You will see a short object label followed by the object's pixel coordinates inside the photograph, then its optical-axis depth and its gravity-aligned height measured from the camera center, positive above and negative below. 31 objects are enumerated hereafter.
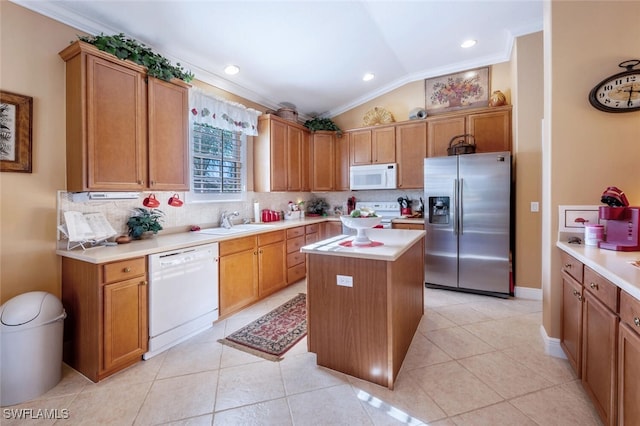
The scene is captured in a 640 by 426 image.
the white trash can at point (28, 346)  1.75 -0.85
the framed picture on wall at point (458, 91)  4.13 +1.79
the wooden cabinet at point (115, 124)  2.12 +0.72
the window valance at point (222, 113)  3.16 +1.20
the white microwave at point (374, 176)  4.48 +0.55
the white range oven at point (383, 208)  4.57 +0.03
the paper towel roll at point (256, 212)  4.14 -0.02
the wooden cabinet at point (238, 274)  2.90 -0.68
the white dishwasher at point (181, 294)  2.26 -0.72
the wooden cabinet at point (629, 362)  1.16 -0.66
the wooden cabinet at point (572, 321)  1.82 -0.77
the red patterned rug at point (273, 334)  2.39 -1.15
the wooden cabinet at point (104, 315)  1.95 -0.74
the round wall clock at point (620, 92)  1.96 +0.82
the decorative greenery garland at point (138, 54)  2.21 +1.32
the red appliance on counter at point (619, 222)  1.81 -0.08
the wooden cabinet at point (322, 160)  4.97 +0.88
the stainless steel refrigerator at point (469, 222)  3.44 -0.15
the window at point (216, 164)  3.34 +0.60
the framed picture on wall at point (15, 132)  1.95 +0.56
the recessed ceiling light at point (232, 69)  3.37 +1.70
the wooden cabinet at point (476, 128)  3.76 +1.13
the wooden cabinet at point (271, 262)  3.41 -0.66
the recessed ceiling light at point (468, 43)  3.56 +2.11
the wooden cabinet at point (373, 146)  4.53 +1.06
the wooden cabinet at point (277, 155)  4.09 +0.84
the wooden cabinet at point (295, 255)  3.94 -0.63
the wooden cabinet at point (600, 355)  1.37 -0.79
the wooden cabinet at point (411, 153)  4.29 +0.88
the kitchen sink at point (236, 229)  3.15 -0.22
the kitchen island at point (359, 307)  1.84 -0.67
